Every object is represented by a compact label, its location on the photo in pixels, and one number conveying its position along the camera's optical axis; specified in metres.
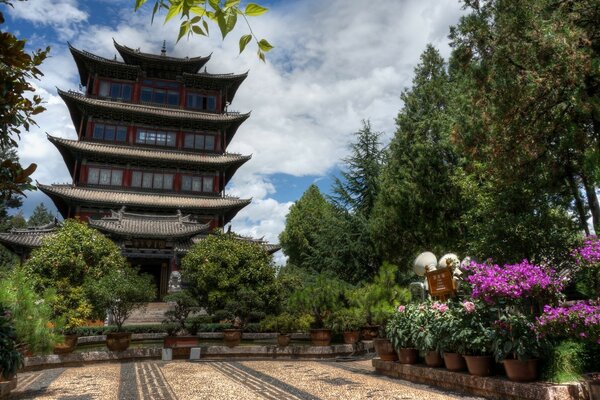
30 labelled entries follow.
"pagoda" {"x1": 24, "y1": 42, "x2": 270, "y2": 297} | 27.16
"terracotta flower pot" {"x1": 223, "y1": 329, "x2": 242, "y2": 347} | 13.80
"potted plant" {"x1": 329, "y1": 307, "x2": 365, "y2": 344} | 13.30
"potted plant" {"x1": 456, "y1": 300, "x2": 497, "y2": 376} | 6.59
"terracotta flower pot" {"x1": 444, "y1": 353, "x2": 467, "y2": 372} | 7.12
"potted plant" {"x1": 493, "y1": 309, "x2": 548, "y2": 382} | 5.97
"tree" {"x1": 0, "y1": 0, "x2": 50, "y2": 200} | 3.13
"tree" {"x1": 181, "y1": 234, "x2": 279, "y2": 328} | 16.80
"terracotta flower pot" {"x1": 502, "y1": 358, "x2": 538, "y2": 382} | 5.96
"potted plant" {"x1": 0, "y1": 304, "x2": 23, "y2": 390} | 6.16
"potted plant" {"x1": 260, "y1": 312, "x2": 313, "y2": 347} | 13.45
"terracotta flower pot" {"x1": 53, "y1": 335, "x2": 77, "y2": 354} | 11.41
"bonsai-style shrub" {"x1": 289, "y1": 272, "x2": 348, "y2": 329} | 13.91
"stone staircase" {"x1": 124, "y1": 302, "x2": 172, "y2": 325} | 20.75
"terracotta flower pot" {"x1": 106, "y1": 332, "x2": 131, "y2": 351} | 12.23
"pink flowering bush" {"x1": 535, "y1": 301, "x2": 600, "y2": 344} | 5.07
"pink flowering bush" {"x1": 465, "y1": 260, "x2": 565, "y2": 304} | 6.08
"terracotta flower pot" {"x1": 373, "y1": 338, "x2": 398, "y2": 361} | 9.05
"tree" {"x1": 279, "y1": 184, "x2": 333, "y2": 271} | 41.00
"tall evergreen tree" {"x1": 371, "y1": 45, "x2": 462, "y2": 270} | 16.31
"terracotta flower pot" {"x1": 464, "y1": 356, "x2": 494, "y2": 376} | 6.59
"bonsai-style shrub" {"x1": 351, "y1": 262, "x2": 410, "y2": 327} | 12.88
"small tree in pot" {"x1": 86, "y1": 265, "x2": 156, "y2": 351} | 12.37
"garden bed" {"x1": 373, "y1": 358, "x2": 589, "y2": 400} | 5.34
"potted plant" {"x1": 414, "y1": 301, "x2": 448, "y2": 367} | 7.66
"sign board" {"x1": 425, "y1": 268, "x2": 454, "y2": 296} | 8.11
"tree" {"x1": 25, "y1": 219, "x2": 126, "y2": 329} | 12.94
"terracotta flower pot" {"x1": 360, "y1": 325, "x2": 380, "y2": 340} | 14.67
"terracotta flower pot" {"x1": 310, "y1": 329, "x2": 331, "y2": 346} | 13.45
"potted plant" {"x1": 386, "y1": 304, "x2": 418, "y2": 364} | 8.41
